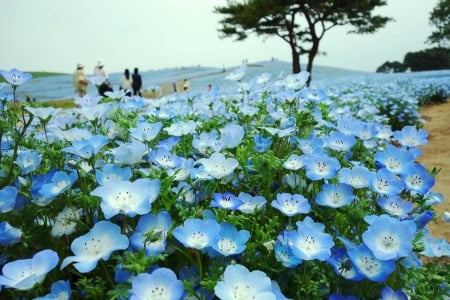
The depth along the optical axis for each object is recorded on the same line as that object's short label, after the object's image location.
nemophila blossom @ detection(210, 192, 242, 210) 0.21
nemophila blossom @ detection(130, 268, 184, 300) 0.16
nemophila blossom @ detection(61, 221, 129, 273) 0.18
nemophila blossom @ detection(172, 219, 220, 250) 0.18
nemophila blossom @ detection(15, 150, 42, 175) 0.25
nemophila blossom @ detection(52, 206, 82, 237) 0.22
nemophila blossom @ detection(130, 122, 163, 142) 0.25
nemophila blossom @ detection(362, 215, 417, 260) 0.19
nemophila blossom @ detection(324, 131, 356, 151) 0.29
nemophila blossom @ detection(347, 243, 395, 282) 0.19
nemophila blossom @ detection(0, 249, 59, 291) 0.17
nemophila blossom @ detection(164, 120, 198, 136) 0.29
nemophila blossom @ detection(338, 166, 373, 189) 0.24
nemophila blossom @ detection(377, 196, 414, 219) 0.24
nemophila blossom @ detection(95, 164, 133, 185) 0.22
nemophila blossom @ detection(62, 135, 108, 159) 0.23
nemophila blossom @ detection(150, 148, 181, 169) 0.25
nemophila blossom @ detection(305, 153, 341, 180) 0.24
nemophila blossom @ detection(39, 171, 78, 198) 0.21
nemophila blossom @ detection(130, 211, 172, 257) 0.18
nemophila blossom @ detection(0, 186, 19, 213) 0.22
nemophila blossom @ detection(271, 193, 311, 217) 0.22
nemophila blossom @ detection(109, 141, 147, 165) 0.23
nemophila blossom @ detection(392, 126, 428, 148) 0.31
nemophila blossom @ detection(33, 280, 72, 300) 0.19
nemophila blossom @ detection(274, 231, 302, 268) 0.20
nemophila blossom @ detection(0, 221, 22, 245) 0.20
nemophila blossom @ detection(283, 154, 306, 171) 0.24
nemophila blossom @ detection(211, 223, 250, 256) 0.19
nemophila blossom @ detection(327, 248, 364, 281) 0.20
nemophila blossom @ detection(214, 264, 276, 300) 0.17
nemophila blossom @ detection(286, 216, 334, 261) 0.19
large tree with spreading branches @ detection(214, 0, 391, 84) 13.47
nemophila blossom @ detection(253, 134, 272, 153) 0.29
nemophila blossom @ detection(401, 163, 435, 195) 0.25
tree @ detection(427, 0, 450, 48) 20.77
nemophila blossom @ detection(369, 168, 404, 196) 0.23
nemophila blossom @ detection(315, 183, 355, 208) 0.23
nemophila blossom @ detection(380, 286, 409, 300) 0.21
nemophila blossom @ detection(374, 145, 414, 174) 0.26
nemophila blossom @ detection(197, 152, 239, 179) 0.23
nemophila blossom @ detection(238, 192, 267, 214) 0.22
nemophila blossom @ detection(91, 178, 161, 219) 0.18
